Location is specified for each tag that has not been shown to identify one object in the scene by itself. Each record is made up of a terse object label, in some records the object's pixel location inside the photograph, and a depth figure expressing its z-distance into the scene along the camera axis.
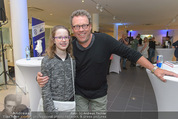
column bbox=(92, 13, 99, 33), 8.59
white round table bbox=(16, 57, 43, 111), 1.75
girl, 1.07
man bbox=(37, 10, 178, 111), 1.14
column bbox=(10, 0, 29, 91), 2.70
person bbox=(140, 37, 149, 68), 6.50
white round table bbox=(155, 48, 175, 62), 6.15
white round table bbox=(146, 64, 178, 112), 1.16
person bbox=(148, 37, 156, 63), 7.63
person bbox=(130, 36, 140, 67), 6.80
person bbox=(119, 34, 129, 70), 5.38
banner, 2.38
